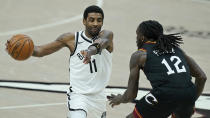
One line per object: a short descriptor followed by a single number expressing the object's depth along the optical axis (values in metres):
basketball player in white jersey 14.39
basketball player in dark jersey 12.21
